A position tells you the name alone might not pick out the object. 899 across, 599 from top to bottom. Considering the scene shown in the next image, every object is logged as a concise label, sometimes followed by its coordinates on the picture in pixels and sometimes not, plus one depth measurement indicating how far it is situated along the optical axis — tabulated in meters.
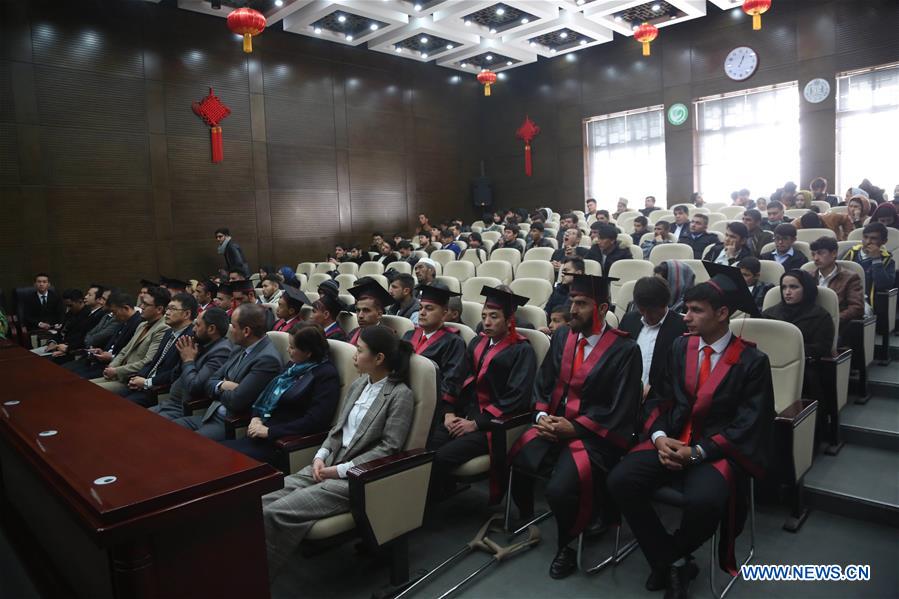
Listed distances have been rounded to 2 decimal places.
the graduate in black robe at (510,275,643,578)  2.54
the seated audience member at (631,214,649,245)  8.08
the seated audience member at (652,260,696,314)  4.39
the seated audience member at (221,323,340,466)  2.89
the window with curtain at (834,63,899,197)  9.55
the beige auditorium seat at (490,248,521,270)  7.81
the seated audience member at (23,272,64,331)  8.41
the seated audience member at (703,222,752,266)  5.26
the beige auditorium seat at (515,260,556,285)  6.31
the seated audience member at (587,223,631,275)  6.07
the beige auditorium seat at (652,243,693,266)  5.88
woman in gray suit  2.27
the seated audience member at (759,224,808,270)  4.96
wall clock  10.73
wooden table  1.40
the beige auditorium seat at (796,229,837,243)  5.89
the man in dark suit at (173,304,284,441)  3.16
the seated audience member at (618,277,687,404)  3.15
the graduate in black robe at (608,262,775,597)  2.32
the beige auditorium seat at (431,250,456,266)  8.65
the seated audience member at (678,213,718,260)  6.56
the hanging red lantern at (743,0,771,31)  8.04
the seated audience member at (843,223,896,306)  4.49
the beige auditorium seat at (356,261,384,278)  8.50
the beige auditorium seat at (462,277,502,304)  5.94
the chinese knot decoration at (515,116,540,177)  13.88
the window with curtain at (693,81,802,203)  10.63
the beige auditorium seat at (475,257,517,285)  6.93
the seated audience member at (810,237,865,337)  3.85
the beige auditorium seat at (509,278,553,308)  5.56
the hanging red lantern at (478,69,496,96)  12.25
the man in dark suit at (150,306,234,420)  3.56
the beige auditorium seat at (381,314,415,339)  3.88
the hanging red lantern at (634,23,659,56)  9.86
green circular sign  11.71
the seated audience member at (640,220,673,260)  6.86
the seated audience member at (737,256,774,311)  4.24
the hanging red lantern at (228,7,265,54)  7.48
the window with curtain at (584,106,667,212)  12.37
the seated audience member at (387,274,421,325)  4.80
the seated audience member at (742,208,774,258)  6.14
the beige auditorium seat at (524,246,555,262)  7.61
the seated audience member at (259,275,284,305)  6.46
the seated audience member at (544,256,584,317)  4.57
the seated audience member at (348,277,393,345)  3.77
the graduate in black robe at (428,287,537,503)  2.88
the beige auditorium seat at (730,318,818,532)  2.57
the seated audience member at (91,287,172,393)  4.44
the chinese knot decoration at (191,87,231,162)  10.18
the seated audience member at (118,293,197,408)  4.04
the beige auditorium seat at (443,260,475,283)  7.07
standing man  9.82
